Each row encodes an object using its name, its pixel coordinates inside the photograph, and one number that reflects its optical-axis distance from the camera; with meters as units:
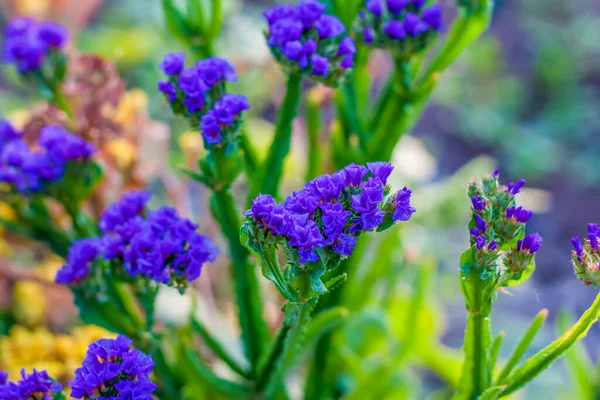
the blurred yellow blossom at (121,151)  0.75
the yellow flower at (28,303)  0.81
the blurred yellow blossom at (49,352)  0.70
